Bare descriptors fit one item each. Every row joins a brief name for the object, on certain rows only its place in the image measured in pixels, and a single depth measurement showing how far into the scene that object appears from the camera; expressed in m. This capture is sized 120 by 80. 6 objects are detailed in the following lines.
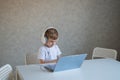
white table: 1.51
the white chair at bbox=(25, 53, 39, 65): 2.19
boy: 1.99
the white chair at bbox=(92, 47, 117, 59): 2.37
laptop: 1.60
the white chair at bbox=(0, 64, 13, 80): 1.60
